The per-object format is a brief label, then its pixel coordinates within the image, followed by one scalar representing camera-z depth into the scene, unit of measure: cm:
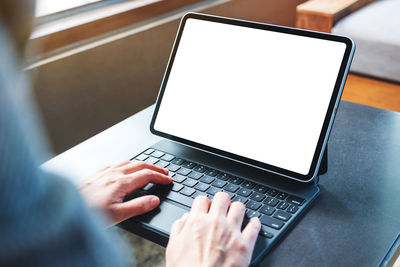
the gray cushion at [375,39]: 220
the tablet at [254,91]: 67
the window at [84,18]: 133
